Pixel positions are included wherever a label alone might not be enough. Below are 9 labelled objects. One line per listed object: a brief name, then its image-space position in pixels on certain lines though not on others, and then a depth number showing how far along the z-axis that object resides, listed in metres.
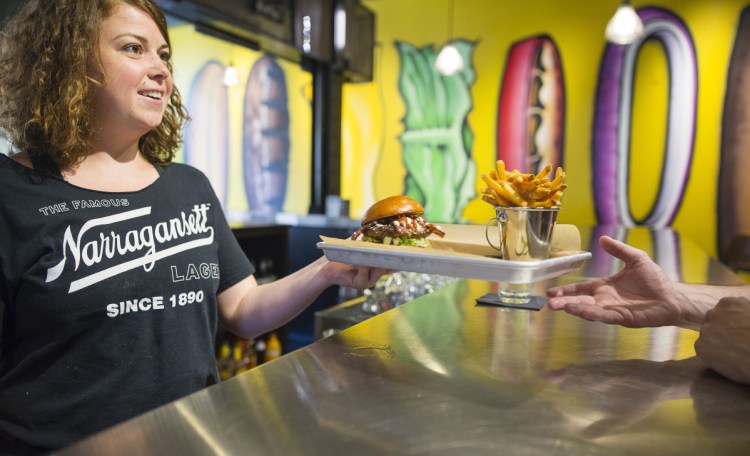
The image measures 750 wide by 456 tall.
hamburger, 1.38
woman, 1.09
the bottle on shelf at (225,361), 3.28
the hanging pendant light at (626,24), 3.91
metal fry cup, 1.07
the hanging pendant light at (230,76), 6.05
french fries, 1.15
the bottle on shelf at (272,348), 3.69
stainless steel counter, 0.63
